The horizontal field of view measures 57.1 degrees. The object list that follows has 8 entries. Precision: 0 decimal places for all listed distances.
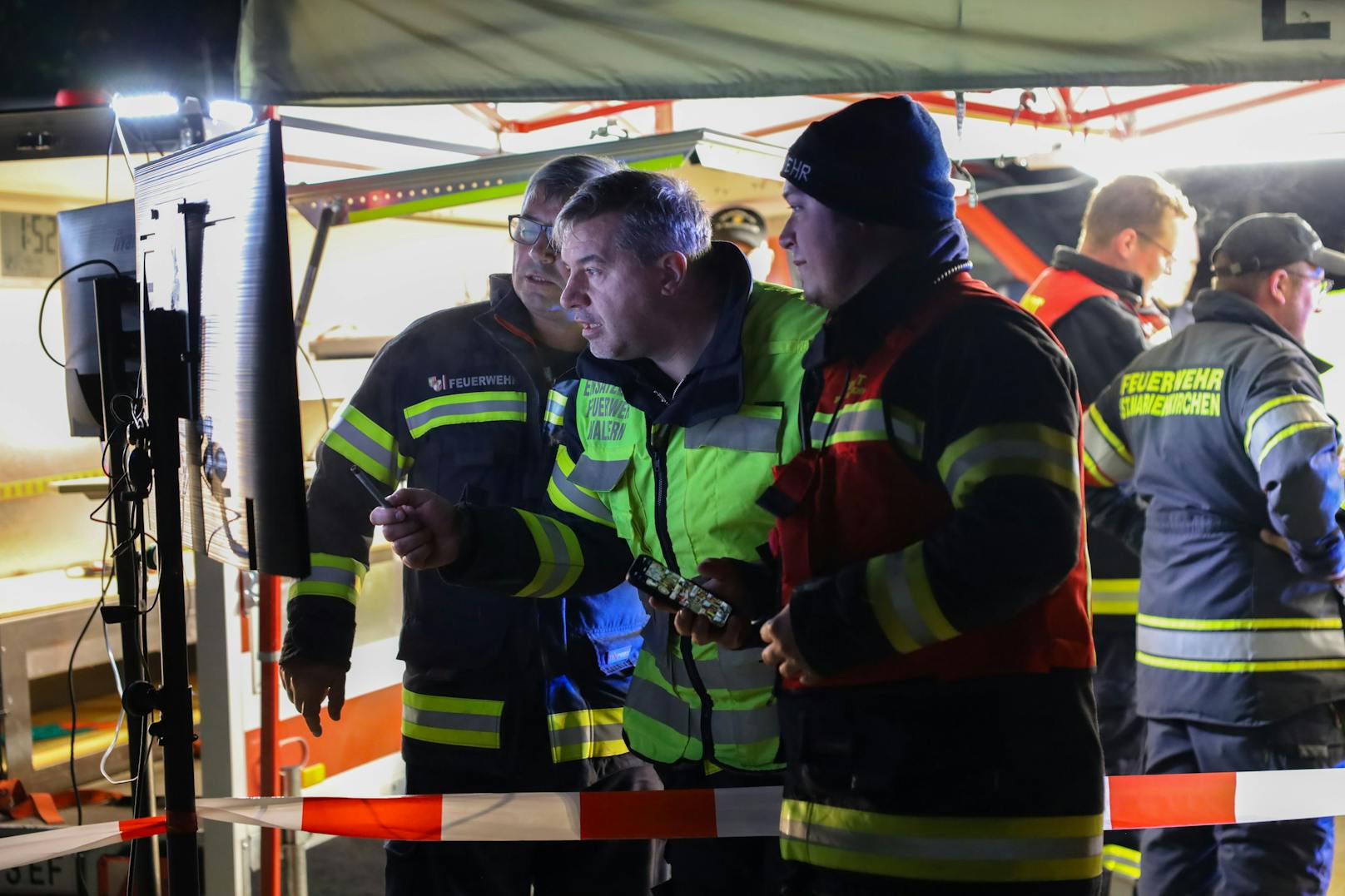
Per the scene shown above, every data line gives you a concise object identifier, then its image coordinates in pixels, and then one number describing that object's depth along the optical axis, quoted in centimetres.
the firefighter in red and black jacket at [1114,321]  430
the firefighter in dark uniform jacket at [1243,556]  344
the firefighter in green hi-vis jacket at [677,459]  214
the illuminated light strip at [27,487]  650
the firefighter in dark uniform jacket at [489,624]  294
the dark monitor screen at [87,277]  318
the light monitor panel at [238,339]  184
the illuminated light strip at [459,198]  364
